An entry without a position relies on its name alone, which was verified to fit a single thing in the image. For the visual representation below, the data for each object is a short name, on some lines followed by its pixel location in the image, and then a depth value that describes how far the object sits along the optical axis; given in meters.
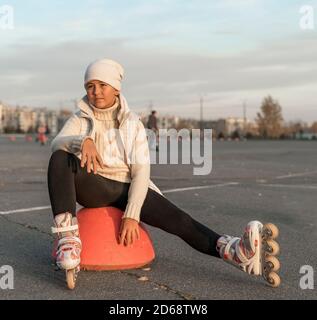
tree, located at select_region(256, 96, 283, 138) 81.06
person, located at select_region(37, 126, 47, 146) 33.25
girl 3.49
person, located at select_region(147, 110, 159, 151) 22.87
